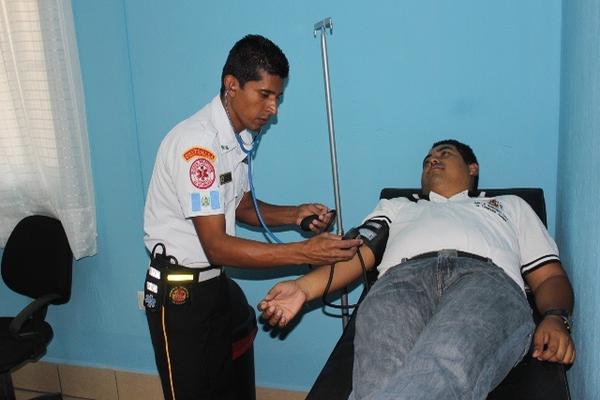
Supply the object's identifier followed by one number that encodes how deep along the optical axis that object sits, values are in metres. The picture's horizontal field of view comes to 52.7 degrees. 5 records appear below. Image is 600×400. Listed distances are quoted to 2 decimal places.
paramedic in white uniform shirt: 1.67
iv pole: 1.88
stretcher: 1.39
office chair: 2.32
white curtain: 2.34
